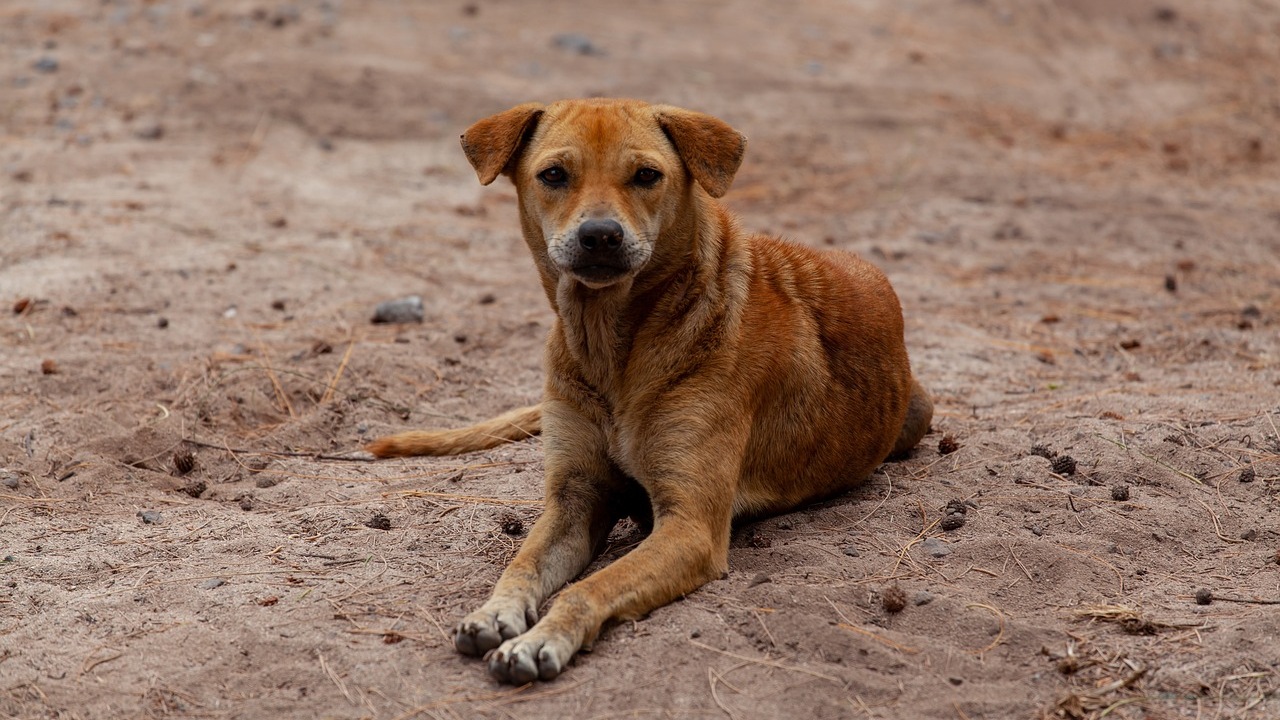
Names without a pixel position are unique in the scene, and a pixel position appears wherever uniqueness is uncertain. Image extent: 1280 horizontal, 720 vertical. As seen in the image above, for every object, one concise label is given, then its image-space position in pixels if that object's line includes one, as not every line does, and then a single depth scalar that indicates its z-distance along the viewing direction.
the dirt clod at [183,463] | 11.59
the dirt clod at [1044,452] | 11.20
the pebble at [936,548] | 9.38
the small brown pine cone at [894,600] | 8.38
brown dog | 9.11
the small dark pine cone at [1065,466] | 10.83
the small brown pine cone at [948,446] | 11.77
